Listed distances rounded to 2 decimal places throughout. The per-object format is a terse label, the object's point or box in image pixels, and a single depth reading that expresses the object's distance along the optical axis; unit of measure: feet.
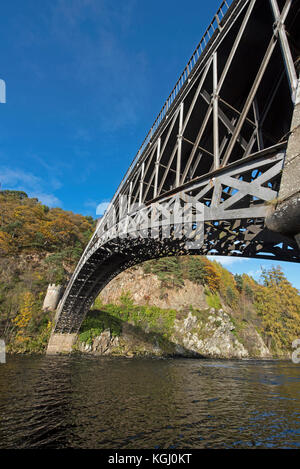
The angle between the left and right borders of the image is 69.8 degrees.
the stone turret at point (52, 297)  91.86
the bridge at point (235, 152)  14.29
